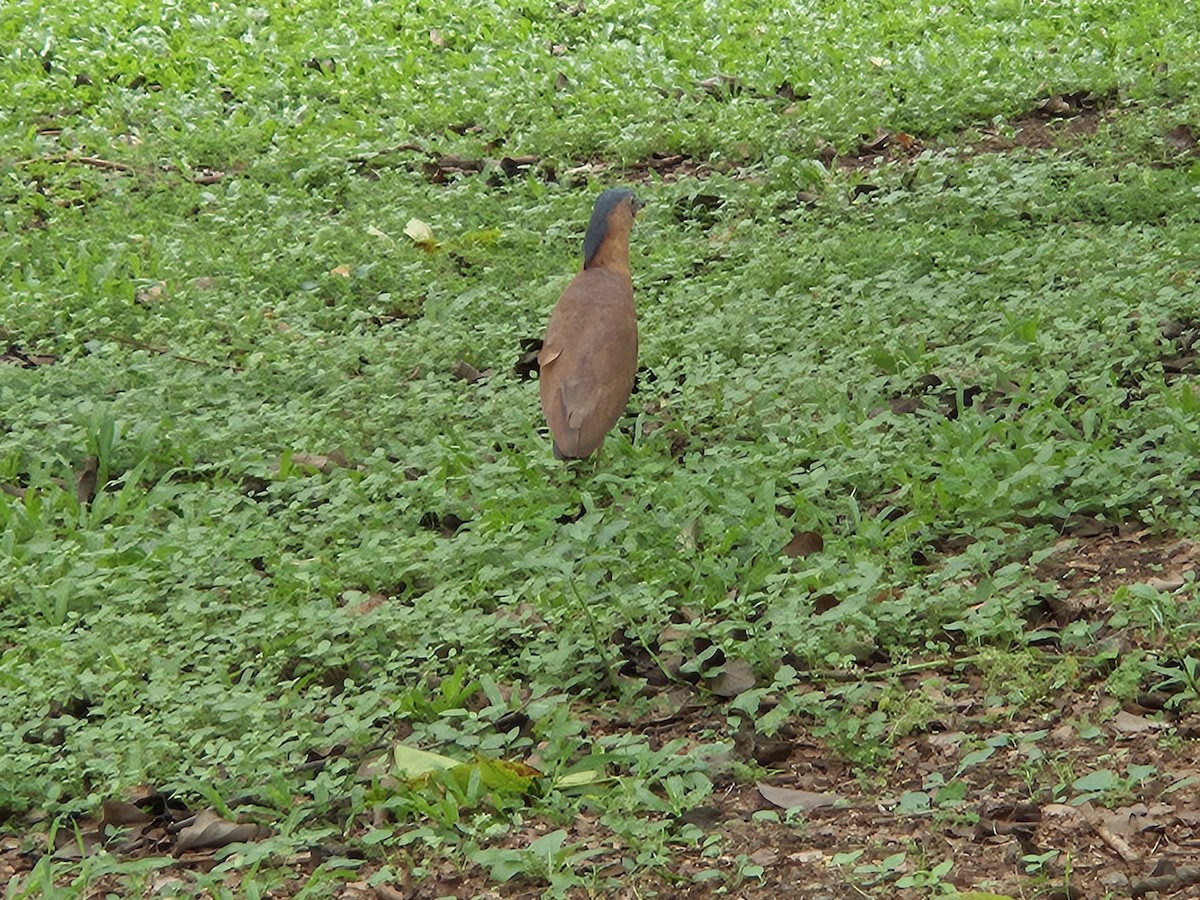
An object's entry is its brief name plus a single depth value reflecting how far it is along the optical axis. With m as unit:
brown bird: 11.92
